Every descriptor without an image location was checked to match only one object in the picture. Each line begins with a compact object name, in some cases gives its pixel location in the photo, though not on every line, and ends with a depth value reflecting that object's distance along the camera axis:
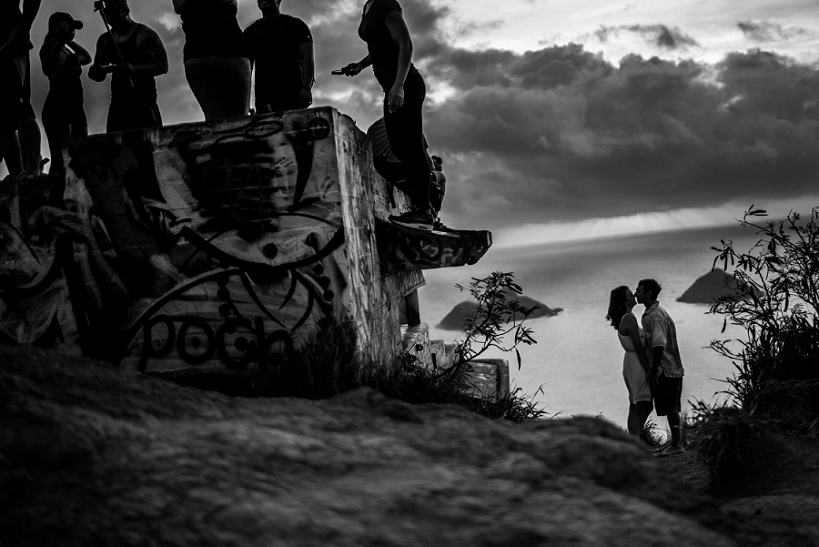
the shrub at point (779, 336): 5.86
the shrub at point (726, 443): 5.24
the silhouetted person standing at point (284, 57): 7.20
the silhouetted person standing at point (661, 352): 7.00
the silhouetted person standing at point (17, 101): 7.20
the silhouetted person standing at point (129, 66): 6.89
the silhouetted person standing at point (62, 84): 7.35
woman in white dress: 7.11
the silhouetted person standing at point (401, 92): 6.36
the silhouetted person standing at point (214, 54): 6.61
